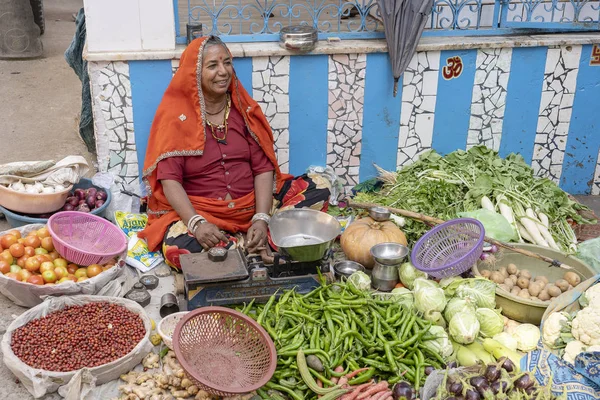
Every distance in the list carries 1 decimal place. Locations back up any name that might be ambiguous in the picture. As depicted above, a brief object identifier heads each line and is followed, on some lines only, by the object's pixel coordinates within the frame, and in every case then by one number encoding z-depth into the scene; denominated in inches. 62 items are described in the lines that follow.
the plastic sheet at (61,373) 120.9
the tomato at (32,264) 146.2
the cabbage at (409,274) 155.6
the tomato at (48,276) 144.3
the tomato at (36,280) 142.9
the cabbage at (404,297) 146.0
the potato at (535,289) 149.5
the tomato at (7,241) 152.4
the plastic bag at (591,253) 162.7
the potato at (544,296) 148.7
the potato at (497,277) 153.0
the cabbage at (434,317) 140.6
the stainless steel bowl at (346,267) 162.4
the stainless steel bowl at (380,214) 169.8
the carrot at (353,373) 125.6
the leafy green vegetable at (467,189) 183.5
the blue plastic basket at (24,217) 170.9
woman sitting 162.6
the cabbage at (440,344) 134.8
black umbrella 185.8
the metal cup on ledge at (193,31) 180.5
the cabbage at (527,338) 136.3
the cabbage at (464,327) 135.0
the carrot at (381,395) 119.9
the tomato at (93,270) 149.6
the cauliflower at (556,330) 132.5
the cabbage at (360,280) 152.8
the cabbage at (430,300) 141.3
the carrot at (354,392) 119.7
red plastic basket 116.5
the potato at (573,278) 151.3
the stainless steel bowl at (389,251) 157.5
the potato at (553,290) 146.8
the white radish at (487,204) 178.7
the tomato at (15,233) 154.3
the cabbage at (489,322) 138.3
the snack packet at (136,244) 169.6
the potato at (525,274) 155.1
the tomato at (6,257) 147.6
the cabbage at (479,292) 142.8
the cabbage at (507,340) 135.2
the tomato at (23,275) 143.5
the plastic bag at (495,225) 168.6
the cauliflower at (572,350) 128.0
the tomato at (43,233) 156.3
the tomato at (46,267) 145.9
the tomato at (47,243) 153.8
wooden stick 153.7
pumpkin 167.5
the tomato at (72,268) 152.3
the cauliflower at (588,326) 128.3
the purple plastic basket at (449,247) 150.3
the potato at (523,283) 152.3
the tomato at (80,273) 149.6
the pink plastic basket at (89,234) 154.0
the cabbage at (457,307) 139.9
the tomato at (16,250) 149.2
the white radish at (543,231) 172.1
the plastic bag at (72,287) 142.6
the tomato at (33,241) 152.6
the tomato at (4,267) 145.9
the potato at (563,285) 148.3
